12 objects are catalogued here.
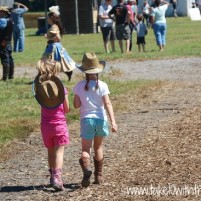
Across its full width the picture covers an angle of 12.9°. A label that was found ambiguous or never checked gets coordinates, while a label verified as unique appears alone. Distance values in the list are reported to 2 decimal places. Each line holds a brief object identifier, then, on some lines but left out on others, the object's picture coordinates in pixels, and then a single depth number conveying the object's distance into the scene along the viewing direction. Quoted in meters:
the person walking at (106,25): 28.67
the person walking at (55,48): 16.52
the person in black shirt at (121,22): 28.30
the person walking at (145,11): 40.50
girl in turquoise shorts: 9.08
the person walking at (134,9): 30.26
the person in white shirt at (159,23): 28.44
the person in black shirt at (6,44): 19.80
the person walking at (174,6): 57.45
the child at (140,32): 28.98
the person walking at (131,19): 28.93
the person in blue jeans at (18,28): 33.06
